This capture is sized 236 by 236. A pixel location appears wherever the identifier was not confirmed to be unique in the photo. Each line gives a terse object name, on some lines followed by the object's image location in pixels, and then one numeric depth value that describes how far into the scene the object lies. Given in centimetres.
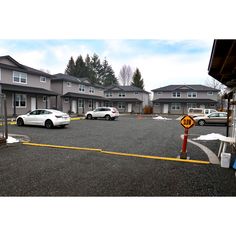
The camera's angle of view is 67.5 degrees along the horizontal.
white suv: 2259
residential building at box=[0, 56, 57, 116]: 1983
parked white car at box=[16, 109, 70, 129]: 1306
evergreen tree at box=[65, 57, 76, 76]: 6949
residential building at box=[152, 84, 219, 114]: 3875
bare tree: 7588
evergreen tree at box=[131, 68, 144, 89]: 6222
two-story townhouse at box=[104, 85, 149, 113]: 4366
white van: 2299
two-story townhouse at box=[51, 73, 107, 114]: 2961
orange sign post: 602
